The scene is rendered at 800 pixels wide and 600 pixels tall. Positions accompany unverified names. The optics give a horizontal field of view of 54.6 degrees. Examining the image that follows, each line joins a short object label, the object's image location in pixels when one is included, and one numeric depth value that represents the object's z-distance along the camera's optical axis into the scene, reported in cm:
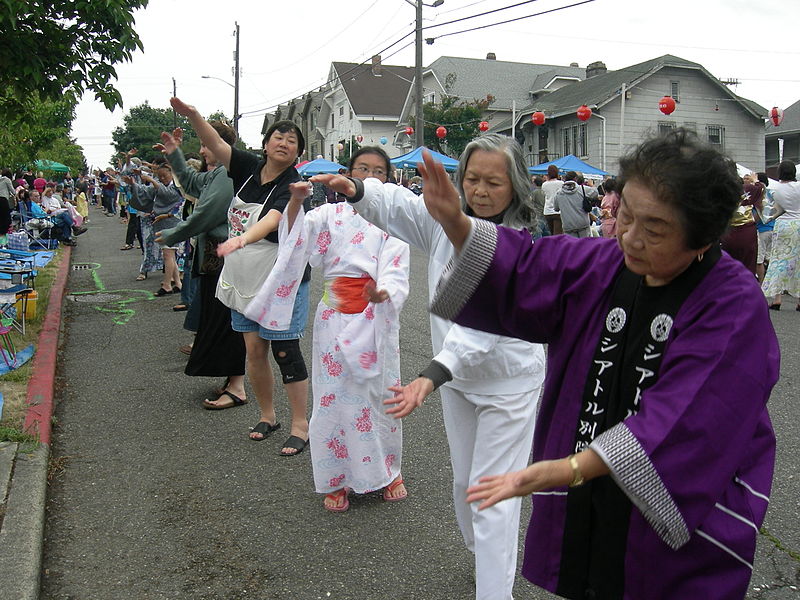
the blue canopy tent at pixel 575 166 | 2261
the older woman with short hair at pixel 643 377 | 155
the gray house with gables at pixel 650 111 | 3066
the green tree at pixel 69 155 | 4053
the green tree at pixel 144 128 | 7222
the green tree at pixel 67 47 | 562
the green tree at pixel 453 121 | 3681
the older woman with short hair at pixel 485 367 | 260
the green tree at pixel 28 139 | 1367
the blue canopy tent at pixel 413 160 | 2244
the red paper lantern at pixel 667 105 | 1928
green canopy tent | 2928
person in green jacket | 538
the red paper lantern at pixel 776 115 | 2097
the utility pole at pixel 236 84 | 3991
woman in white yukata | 398
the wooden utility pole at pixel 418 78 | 2312
